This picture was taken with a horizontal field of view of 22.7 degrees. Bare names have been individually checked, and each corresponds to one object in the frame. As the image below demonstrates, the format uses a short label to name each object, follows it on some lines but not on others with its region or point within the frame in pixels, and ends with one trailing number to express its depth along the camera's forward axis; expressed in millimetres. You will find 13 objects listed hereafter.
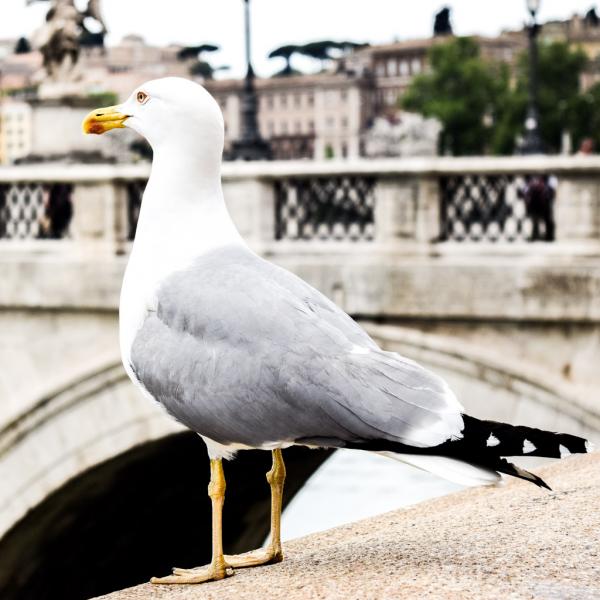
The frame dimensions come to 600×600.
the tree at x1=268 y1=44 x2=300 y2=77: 121188
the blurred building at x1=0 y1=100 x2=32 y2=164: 122375
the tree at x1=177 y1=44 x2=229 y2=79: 101438
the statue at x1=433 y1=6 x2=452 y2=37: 109000
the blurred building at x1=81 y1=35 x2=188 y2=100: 124812
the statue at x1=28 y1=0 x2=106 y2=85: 12539
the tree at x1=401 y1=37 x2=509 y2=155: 79312
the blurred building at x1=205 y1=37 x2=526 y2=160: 123125
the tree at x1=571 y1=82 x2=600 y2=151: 74688
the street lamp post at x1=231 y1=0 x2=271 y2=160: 14539
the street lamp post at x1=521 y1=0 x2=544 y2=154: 22944
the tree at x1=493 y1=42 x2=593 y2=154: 73250
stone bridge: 9359
